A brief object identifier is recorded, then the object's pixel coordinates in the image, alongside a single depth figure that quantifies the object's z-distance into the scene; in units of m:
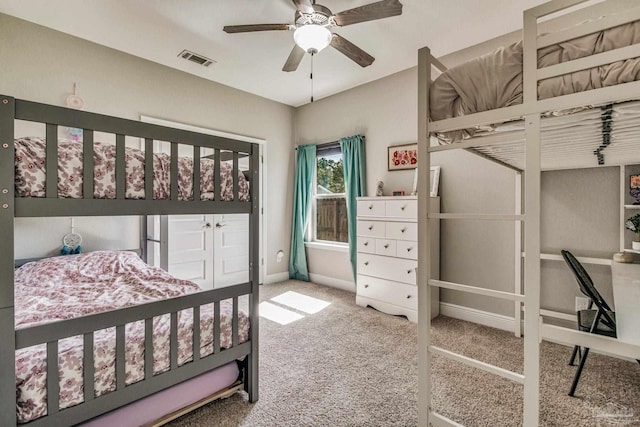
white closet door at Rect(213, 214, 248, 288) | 3.96
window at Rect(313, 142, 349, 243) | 4.30
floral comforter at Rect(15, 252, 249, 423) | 1.13
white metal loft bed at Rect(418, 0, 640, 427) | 0.98
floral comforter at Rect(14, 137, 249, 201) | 1.12
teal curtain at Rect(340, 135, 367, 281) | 3.84
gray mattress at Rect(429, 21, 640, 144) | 0.95
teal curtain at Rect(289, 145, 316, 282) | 4.48
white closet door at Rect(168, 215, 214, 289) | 3.54
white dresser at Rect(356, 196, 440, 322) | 2.99
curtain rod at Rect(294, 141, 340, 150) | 4.20
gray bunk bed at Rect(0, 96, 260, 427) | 1.05
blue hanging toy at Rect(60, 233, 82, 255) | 2.76
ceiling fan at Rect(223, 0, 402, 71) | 1.95
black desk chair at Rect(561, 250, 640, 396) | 1.68
